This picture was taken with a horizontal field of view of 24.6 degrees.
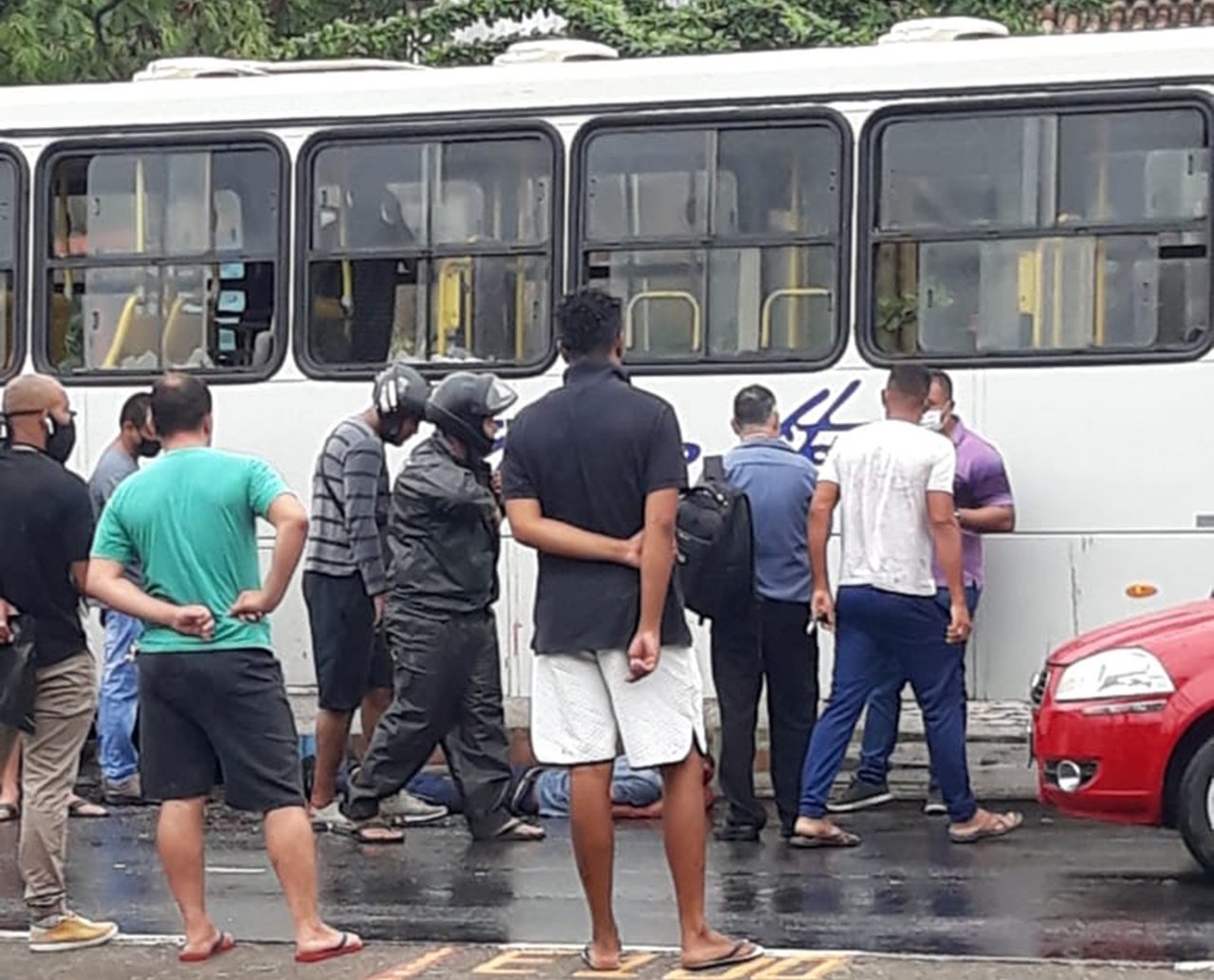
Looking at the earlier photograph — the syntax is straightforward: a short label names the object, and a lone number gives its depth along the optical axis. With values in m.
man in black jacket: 11.19
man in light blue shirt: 11.44
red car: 10.05
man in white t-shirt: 11.02
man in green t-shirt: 8.65
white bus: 12.67
